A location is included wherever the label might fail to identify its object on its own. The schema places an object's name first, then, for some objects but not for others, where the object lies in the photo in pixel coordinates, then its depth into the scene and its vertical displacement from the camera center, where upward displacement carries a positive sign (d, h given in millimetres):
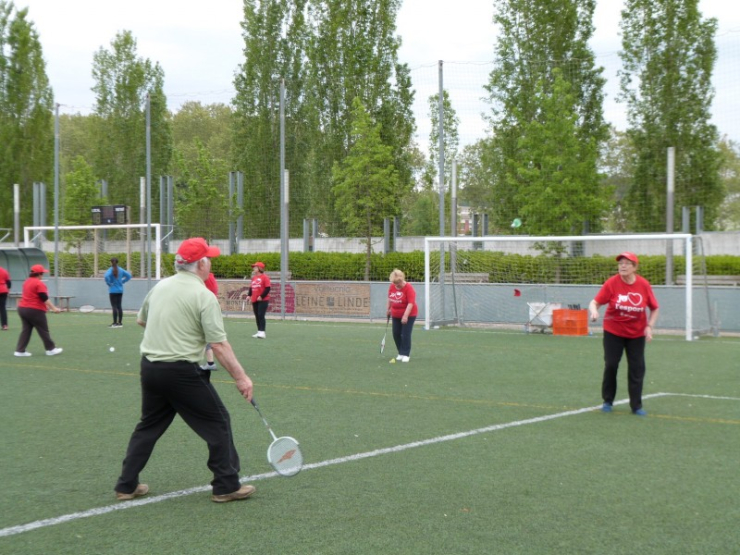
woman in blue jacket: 25016 -671
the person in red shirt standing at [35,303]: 16156 -753
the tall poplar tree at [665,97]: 30953 +5797
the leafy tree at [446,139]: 42006 +6473
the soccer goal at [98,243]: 34656 +770
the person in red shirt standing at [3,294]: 24139 -873
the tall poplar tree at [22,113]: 48031 +8114
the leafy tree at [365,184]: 34844 +2984
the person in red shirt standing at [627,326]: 10242 -768
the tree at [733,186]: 51528 +5303
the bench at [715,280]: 25234 -609
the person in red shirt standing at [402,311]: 15844 -911
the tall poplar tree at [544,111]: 31797 +5713
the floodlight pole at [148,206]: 31031 +2004
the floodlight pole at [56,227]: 33406 +1315
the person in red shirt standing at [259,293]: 21031 -762
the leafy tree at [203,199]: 37438 +2791
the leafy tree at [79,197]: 47625 +3470
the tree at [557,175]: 31469 +3023
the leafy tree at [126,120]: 50438 +8470
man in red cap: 6160 -779
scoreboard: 37547 +1986
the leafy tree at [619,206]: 32781 +2003
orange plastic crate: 22812 -1601
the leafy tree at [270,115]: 34969 +6908
